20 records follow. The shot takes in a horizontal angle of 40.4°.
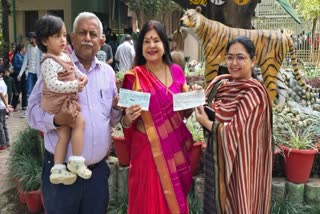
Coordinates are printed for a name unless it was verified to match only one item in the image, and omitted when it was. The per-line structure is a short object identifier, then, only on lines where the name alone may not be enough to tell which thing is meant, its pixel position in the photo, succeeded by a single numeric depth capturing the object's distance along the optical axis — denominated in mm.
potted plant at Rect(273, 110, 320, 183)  3783
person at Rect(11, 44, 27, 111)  9992
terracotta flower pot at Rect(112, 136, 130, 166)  3996
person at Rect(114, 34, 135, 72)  9930
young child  2383
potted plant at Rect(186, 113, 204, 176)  3777
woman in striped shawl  2555
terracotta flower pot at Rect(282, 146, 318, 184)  3775
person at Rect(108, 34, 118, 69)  12336
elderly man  2506
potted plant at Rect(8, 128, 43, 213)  4281
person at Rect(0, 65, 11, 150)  6523
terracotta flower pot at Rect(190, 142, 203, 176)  3762
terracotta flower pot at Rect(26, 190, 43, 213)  4219
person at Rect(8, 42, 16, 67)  11495
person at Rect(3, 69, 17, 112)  9094
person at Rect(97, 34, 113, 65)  10094
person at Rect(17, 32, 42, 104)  8998
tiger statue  5145
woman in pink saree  2672
